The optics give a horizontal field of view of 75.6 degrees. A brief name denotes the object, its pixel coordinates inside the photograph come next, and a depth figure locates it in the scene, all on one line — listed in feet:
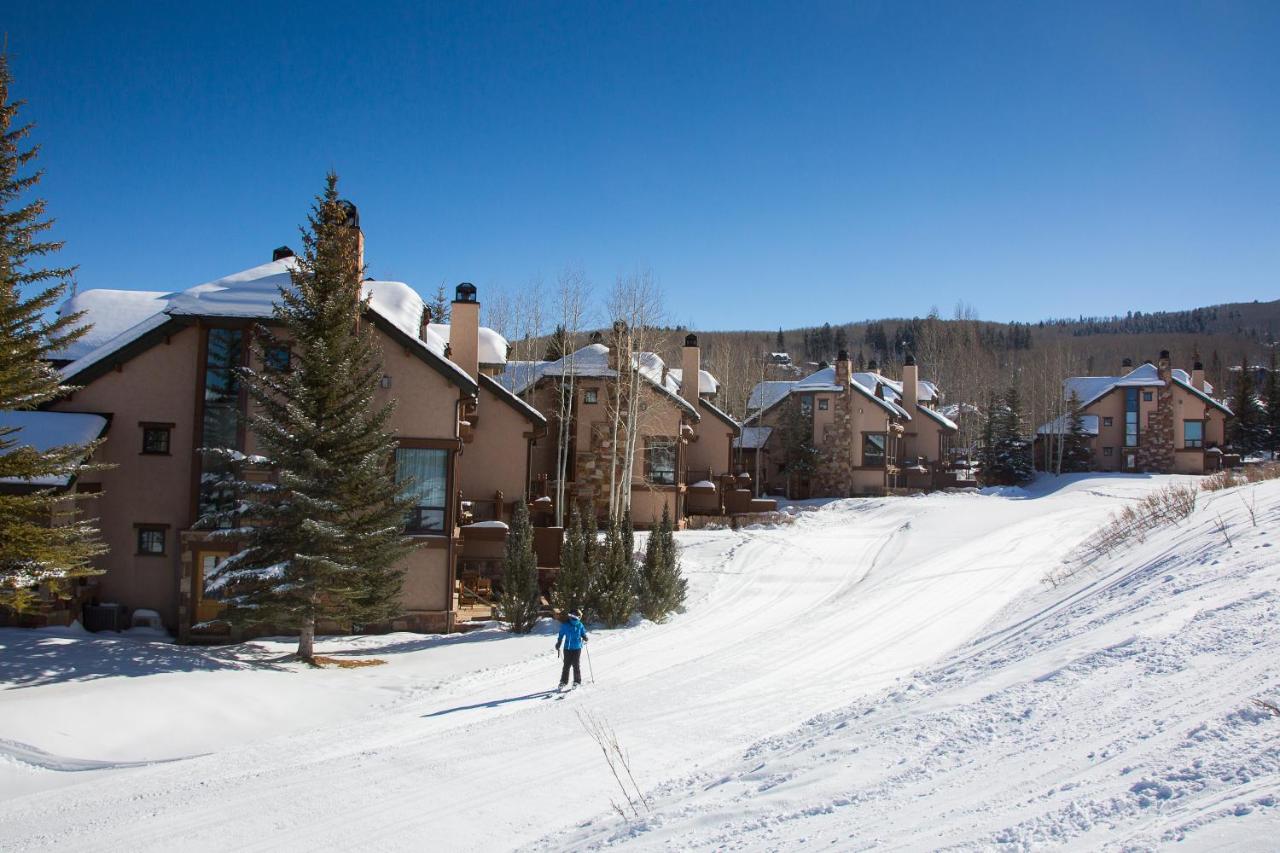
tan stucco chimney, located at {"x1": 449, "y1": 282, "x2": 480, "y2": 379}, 77.77
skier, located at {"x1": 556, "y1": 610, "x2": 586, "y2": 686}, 46.06
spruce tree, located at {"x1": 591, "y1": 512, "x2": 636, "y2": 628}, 63.82
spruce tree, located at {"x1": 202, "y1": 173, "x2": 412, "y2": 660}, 52.75
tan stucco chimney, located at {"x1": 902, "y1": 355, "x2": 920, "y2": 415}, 183.52
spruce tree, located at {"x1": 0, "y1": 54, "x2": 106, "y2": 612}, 46.09
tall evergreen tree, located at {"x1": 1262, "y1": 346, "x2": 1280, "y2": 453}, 198.53
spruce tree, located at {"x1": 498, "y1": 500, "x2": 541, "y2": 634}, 62.39
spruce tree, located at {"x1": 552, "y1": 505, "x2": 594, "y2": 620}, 63.72
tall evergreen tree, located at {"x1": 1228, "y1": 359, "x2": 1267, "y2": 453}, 199.31
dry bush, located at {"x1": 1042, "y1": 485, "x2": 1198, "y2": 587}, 55.42
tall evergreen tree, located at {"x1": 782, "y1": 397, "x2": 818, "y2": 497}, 153.28
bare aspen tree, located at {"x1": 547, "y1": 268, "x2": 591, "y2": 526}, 98.73
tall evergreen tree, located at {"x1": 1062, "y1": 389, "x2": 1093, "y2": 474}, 182.39
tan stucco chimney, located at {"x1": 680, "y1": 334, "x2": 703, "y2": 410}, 120.98
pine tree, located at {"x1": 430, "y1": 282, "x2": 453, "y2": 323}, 158.71
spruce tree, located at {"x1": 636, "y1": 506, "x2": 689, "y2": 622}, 66.54
